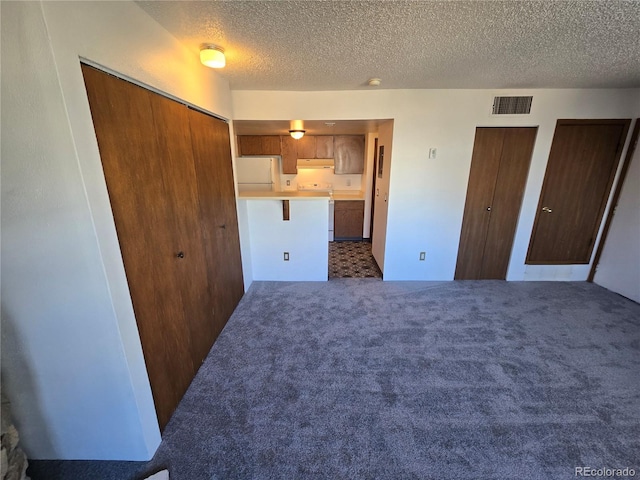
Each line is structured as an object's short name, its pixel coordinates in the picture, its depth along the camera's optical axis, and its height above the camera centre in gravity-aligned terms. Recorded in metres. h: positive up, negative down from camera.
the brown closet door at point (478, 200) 3.08 -0.35
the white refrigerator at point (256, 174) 3.95 -0.07
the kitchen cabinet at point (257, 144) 5.00 +0.46
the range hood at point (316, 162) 5.17 +0.14
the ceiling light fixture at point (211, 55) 1.74 +0.72
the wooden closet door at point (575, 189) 3.04 -0.21
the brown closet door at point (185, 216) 1.63 -0.32
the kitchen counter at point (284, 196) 3.17 -0.31
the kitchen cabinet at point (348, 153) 5.03 +0.31
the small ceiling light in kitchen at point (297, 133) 3.86 +0.51
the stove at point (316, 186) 5.62 -0.34
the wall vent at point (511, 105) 2.89 +0.69
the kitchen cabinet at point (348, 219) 5.19 -0.95
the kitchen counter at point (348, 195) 5.17 -0.49
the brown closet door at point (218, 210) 2.11 -0.36
